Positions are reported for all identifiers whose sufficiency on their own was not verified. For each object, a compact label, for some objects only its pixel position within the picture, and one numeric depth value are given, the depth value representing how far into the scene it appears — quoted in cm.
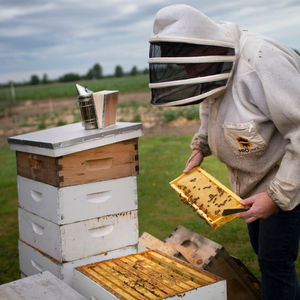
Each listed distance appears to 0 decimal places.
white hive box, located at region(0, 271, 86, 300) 161
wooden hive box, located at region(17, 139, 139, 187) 199
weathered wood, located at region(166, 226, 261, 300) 217
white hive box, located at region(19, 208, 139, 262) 203
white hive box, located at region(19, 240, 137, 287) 201
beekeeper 149
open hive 161
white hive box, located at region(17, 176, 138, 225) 200
